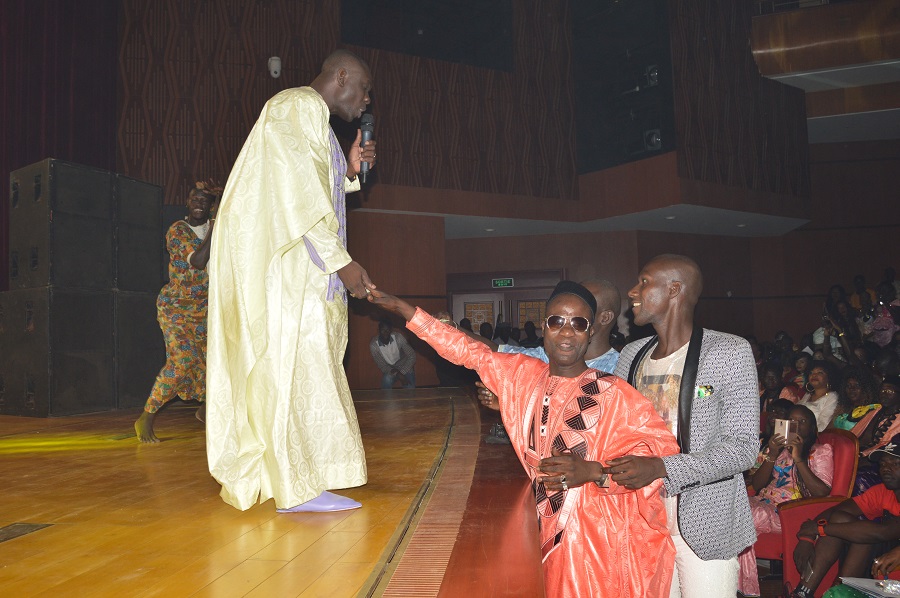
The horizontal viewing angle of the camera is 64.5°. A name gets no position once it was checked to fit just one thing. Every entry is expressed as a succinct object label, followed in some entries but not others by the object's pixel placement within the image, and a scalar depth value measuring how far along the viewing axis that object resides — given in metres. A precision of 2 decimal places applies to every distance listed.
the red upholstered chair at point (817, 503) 3.14
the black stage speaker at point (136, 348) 6.32
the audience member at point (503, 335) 11.17
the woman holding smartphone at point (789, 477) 3.03
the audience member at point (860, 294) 9.66
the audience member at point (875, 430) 3.21
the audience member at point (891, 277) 9.49
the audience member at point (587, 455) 1.75
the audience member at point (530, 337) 10.50
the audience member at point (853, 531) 2.90
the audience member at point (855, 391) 4.31
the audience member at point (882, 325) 7.99
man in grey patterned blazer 1.70
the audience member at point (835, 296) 9.35
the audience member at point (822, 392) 4.64
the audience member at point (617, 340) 7.13
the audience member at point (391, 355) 9.37
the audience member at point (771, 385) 5.73
